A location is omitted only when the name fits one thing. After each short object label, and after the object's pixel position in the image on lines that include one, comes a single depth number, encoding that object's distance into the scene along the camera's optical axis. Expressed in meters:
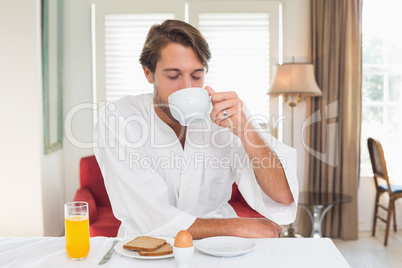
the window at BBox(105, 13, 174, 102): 3.74
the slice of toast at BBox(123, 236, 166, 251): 1.05
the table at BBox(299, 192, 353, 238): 3.09
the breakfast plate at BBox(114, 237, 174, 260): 1.03
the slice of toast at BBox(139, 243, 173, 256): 1.03
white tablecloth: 1.02
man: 1.31
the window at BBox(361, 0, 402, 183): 3.96
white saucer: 1.05
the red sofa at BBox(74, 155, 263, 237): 2.84
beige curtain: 3.64
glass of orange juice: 1.04
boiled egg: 0.96
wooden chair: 3.40
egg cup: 0.96
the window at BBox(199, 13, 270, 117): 3.81
